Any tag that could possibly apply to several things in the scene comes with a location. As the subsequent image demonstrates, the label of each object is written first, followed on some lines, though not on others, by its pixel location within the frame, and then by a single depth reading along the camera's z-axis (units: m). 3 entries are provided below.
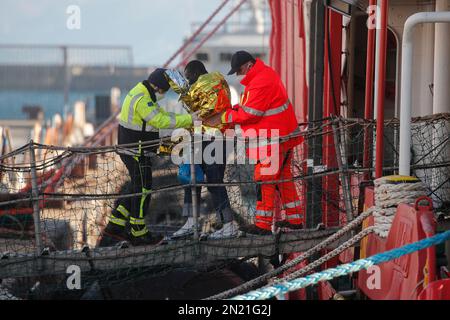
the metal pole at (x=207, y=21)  34.53
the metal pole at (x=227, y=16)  36.08
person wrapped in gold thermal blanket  17.17
